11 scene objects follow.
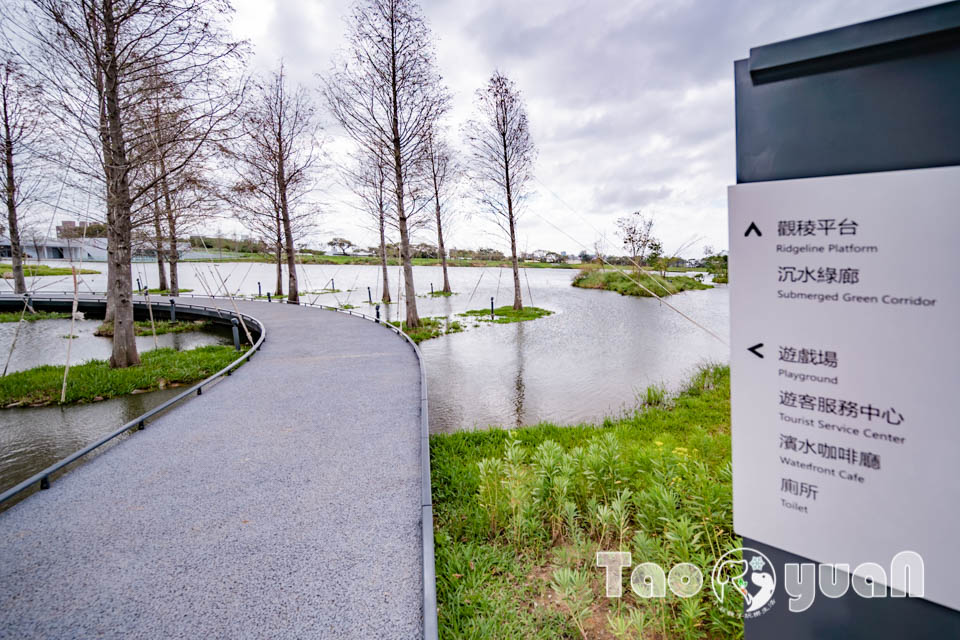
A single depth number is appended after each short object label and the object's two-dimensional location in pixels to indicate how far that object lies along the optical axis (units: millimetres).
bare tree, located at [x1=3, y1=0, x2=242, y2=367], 6922
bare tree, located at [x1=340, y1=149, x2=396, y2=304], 13680
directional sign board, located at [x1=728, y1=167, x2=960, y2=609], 959
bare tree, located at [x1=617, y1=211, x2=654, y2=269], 26875
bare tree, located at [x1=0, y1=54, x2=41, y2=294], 14727
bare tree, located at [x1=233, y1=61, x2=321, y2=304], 17078
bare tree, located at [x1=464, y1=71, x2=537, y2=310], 15781
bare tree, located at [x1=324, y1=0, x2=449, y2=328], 11109
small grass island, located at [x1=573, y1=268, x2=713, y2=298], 25714
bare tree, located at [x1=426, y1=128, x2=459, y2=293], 19022
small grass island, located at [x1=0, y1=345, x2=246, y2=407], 7047
